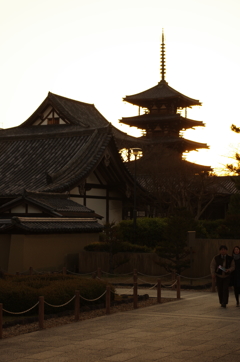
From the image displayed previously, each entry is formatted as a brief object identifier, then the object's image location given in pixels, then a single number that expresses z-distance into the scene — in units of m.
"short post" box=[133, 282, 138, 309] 16.88
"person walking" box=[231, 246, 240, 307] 16.93
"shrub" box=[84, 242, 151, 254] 26.02
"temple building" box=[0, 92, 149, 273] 25.97
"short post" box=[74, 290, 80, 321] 14.65
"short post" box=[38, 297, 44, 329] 13.61
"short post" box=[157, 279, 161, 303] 17.88
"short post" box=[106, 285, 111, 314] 15.70
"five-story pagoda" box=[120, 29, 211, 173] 59.58
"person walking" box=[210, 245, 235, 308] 16.71
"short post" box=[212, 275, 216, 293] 21.03
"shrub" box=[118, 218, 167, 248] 29.89
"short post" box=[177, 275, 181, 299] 18.79
